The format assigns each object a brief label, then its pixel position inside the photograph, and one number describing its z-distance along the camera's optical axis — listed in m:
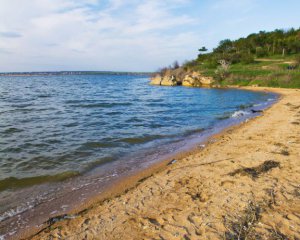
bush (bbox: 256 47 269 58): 75.88
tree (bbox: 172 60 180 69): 80.19
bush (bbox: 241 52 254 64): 66.62
